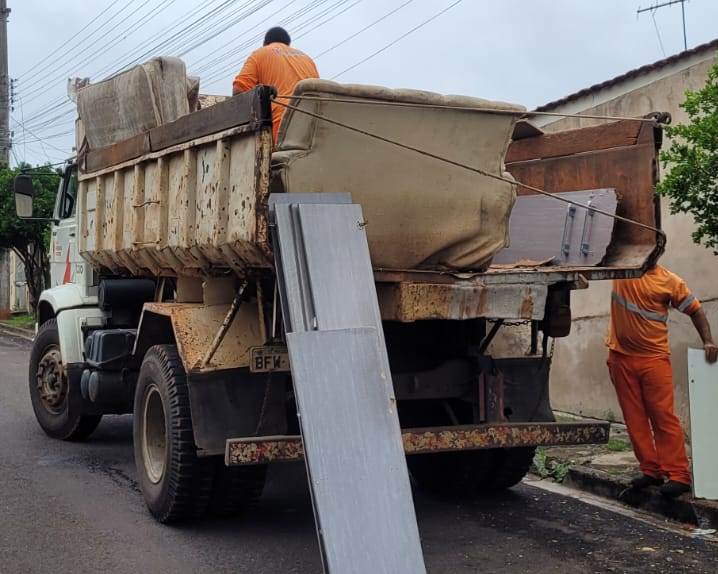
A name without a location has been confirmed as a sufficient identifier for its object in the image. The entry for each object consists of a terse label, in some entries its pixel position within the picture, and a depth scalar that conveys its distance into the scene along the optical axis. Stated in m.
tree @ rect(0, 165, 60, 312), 20.14
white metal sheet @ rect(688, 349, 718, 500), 5.64
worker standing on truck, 5.85
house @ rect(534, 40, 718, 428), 7.85
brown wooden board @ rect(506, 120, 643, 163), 5.82
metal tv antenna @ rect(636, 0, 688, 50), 13.08
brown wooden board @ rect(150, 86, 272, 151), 4.68
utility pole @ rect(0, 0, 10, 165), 26.58
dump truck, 4.79
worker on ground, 6.05
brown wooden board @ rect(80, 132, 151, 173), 6.05
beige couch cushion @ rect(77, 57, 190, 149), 6.17
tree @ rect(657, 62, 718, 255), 5.52
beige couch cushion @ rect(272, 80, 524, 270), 4.69
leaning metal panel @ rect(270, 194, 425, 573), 3.99
